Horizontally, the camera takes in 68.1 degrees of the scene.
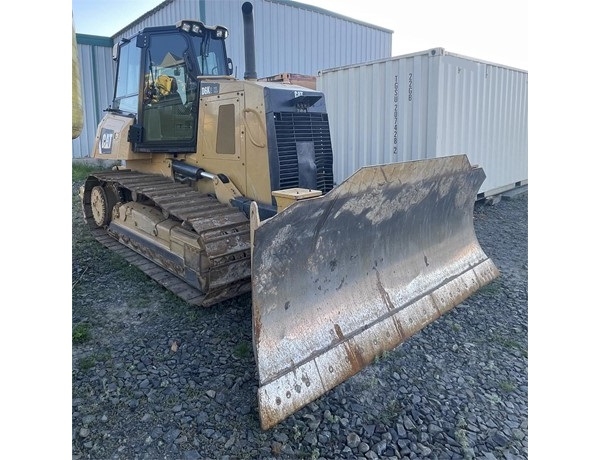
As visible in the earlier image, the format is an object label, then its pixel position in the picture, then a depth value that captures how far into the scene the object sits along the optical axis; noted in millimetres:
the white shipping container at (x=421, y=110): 6172
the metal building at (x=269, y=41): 10656
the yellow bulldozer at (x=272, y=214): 2768
